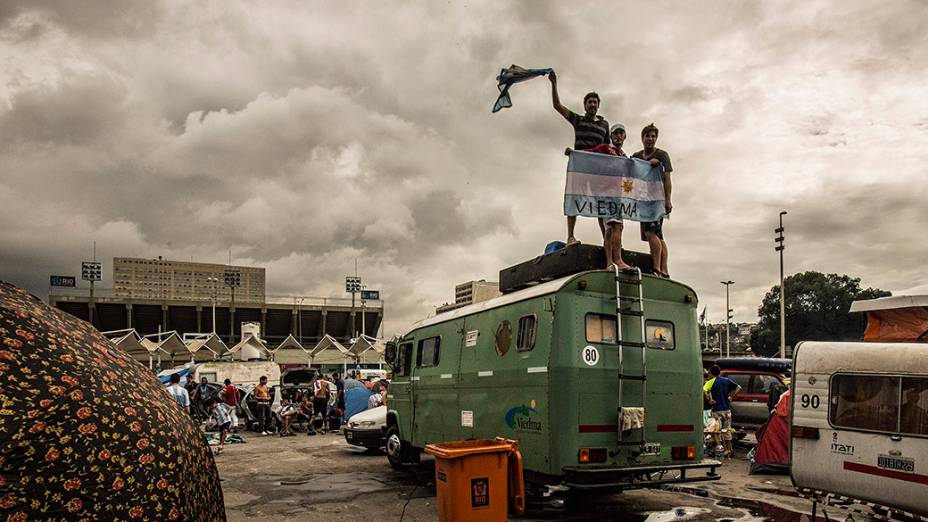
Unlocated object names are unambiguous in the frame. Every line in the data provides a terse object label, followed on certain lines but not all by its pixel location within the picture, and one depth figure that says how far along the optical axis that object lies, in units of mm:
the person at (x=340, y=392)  22281
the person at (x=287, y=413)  20656
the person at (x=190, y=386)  21214
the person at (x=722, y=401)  14297
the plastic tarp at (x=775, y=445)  11766
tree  72500
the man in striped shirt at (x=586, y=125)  10258
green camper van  7848
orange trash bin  7012
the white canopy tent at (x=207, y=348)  42247
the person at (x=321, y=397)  21547
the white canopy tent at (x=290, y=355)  45188
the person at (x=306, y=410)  21703
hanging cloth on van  8023
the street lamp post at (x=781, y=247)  42469
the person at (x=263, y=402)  20625
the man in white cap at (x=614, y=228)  9203
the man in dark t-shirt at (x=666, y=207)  9820
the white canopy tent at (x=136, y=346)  38062
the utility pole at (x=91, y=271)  99375
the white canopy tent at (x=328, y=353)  43438
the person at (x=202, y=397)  19984
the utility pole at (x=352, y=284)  103375
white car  14852
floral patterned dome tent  2537
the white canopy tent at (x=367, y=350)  43250
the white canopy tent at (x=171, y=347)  38844
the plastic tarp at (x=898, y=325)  8445
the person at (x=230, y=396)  19062
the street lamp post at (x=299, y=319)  98812
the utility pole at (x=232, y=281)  90738
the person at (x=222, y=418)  16559
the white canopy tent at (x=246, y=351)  38594
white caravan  6734
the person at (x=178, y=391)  14861
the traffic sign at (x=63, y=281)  113419
